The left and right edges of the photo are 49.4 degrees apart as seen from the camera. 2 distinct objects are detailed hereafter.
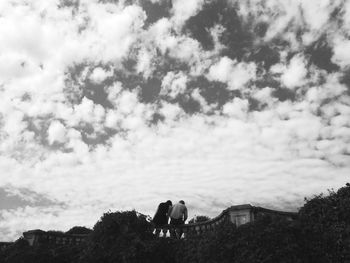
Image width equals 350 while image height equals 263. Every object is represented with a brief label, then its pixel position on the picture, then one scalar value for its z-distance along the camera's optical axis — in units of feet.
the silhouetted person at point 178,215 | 50.88
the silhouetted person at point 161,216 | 52.03
